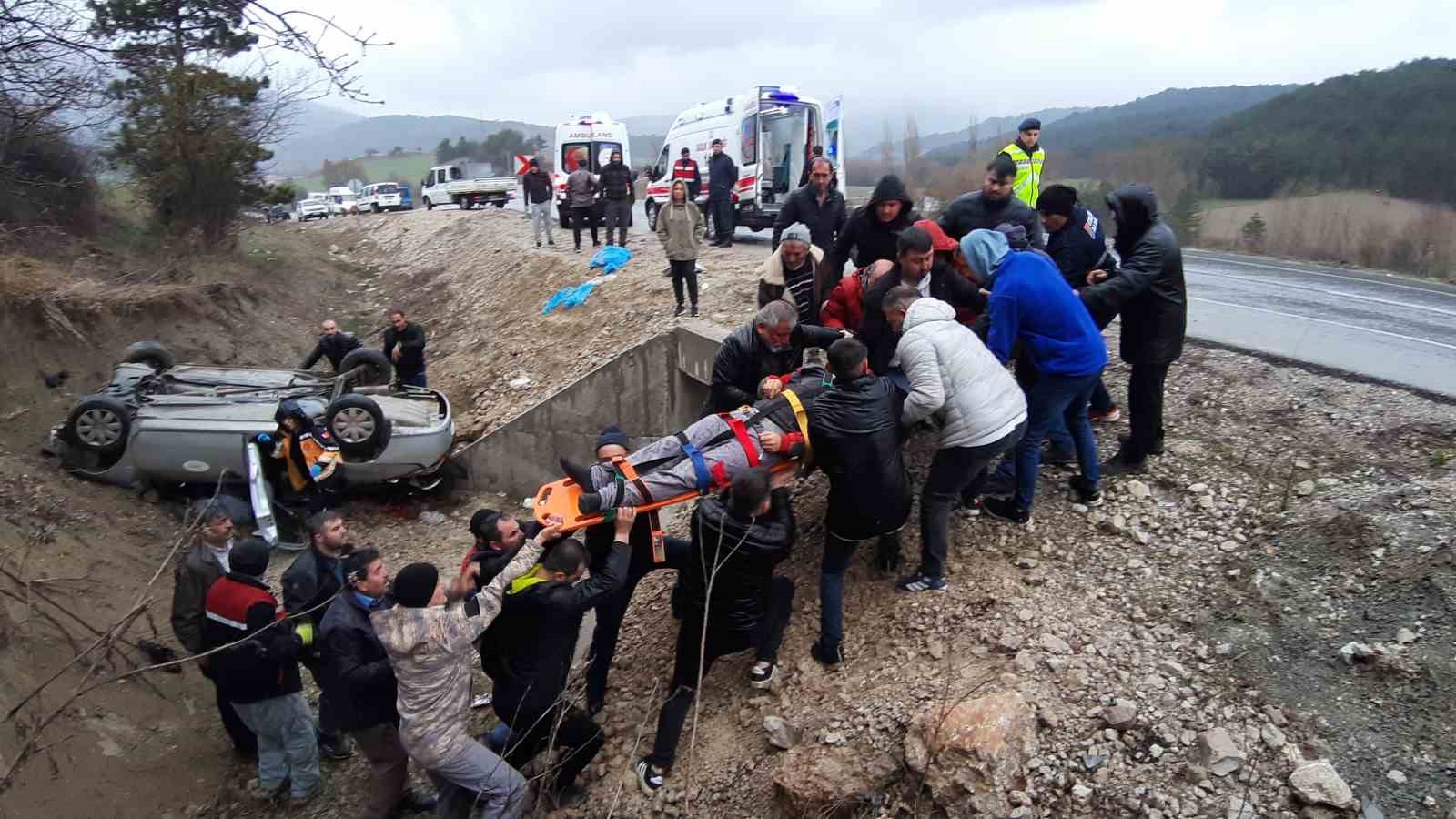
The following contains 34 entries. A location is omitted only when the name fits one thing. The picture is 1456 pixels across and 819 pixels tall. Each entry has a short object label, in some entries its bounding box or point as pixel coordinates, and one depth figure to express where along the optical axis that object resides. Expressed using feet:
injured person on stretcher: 13.24
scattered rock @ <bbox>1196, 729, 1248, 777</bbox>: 10.27
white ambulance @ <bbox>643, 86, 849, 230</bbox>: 47.98
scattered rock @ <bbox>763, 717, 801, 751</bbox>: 12.76
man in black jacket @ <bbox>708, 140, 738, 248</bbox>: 42.34
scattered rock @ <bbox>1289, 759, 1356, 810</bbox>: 9.59
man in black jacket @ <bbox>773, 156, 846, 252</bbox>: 23.03
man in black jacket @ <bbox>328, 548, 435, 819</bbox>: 12.21
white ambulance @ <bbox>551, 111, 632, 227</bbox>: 62.49
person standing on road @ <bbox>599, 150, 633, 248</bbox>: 42.55
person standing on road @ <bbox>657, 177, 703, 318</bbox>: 29.32
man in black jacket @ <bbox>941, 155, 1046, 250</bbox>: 17.44
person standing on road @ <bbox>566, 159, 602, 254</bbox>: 44.24
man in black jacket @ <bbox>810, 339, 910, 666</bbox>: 12.60
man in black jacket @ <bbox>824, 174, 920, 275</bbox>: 17.67
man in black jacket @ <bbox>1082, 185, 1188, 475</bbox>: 15.02
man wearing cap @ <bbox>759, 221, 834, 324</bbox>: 18.07
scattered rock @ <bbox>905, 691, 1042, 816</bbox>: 10.78
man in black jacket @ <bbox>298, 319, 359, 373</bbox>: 30.27
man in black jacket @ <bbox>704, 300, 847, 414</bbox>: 16.07
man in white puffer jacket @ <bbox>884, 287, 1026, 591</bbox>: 13.10
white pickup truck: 98.68
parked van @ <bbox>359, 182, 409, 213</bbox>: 115.55
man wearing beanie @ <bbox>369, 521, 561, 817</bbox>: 11.07
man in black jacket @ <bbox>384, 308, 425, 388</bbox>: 28.84
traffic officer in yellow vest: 23.44
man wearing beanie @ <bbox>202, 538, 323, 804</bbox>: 13.19
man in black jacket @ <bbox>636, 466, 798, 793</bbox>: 12.03
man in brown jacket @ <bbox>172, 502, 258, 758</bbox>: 13.85
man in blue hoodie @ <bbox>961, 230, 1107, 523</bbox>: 14.23
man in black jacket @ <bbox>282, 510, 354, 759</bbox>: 14.11
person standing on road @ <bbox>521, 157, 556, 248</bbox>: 47.32
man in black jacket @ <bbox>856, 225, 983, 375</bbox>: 15.72
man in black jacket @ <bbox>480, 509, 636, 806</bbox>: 11.66
